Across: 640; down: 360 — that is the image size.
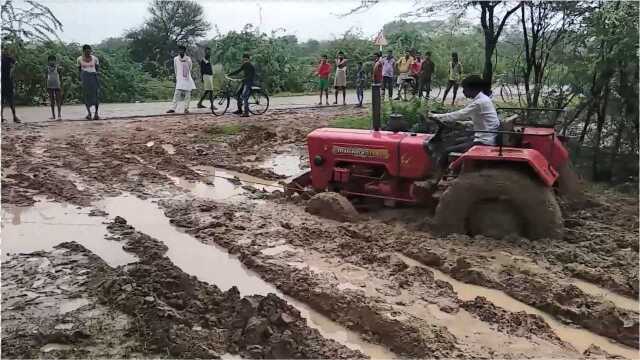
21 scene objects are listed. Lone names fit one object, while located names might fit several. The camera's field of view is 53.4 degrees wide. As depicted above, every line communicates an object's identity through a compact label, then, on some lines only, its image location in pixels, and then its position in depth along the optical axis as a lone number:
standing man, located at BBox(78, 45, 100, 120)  13.50
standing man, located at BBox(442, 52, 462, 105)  16.31
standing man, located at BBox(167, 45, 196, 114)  14.52
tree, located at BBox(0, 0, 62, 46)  8.59
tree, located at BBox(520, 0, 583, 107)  9.34
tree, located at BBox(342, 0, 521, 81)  11.11
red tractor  5.39
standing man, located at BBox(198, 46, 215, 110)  15.20
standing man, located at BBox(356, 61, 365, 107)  17.80
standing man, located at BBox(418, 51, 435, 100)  17.20
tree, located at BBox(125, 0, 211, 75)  26.17
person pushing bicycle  14.14
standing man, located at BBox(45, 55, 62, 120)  13.42
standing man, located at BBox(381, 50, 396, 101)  16.97
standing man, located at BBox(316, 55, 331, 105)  18.29
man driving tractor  5.68
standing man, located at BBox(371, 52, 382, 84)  15.92
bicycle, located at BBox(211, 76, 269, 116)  14.88
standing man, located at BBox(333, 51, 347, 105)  17.61
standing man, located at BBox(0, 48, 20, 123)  12.31
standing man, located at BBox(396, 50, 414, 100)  17.88
